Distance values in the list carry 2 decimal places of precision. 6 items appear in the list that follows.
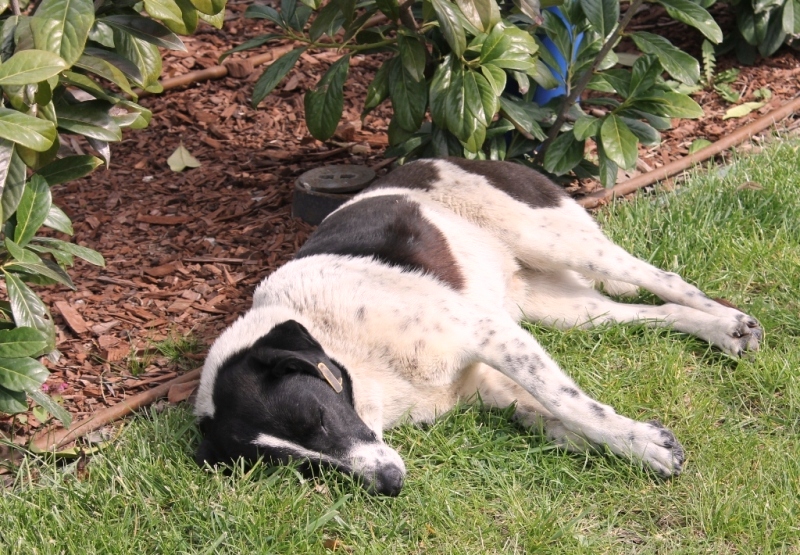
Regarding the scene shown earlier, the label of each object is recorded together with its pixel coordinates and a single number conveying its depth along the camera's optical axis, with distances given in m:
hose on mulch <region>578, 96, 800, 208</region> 5.09
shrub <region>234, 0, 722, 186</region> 4.30
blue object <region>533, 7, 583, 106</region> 4.90
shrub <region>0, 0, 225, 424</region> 2.94
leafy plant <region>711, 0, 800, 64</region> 5.88
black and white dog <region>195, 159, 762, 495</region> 3.22
